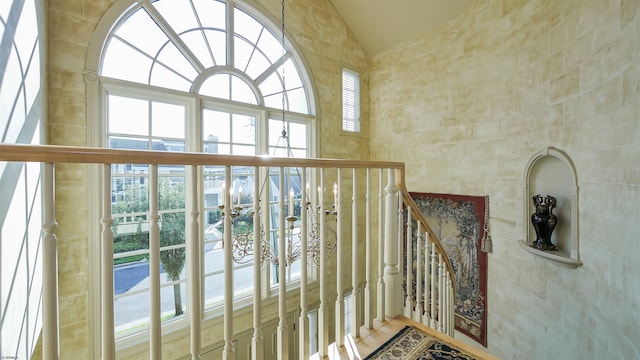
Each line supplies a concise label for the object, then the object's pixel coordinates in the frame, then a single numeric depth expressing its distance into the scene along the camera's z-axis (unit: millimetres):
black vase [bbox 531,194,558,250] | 2588
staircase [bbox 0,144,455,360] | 732
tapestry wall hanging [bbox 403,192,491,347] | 3361
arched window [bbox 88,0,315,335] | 2582
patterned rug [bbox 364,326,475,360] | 1364
